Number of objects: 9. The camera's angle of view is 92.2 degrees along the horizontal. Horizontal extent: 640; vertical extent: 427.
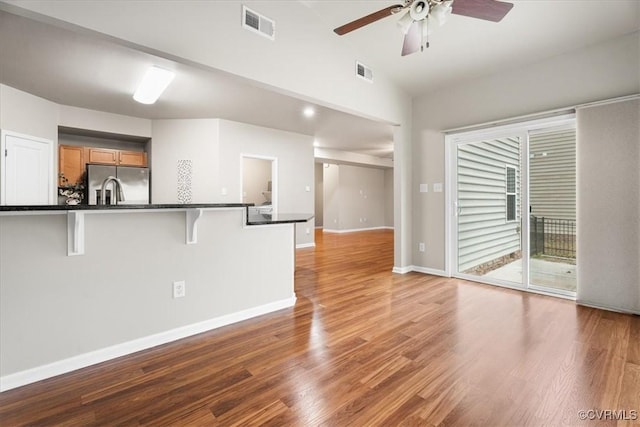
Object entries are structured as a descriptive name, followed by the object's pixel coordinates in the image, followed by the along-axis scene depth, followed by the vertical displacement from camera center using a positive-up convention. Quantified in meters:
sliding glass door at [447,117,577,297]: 3.52 +0.06
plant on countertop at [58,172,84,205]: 5.13 +0.38
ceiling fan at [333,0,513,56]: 2.05 +1.39
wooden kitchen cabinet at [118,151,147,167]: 5.71 +1.03
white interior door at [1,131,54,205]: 4.00 +0.60
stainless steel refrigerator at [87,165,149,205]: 5.38 +0.59
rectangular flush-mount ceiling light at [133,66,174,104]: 3.47 +1.53
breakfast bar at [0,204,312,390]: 1.87 -0.49
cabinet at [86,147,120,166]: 5.47 +1.03
